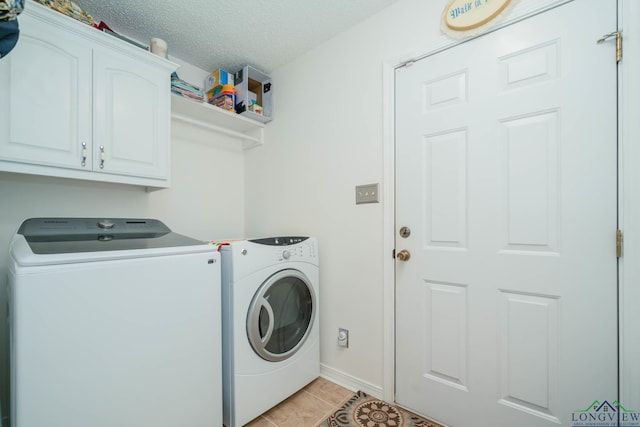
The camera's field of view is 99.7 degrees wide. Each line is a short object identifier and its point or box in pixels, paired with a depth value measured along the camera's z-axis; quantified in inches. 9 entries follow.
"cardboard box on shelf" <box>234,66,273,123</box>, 82.9
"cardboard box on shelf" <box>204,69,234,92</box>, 82.4
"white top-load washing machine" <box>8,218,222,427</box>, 33.9
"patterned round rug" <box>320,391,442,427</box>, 56.7
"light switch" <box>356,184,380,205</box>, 65.9
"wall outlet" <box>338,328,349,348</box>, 71.2
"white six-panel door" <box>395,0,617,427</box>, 43.0
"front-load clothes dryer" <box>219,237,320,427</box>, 55.1
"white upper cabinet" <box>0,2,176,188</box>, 46.2
